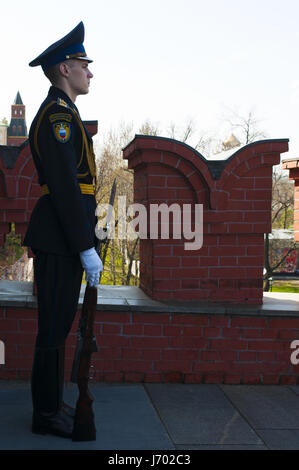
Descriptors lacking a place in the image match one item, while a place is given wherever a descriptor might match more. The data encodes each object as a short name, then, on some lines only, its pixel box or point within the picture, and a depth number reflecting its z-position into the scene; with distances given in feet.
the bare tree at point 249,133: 101.04
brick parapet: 13.82
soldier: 9.84
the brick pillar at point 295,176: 15.74
